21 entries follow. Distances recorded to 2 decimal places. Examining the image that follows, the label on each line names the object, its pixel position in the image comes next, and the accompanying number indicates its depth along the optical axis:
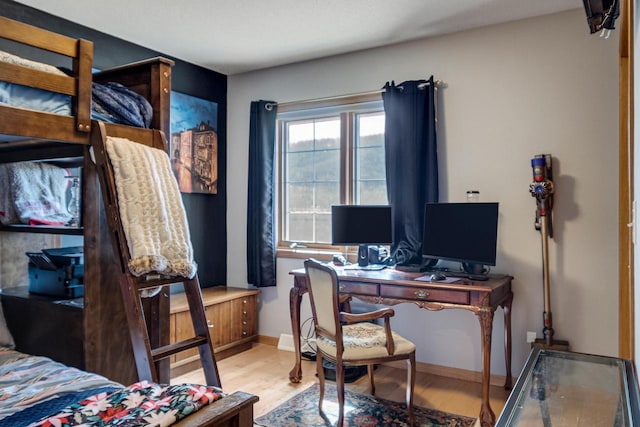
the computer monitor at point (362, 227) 3.40
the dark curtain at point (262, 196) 4.07
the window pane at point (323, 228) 3.99
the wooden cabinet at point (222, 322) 3.48
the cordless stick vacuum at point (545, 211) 2.92
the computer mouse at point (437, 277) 2.86
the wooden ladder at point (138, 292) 1.79
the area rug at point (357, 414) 2.67
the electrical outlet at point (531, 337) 3.09
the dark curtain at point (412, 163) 3.35
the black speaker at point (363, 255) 3.43
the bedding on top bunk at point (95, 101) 1.74
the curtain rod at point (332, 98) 3.38
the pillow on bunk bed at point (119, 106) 2.07
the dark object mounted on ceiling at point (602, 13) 1.66
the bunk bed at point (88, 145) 1.73
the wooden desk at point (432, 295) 2.66
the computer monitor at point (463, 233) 2.88
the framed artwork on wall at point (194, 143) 3.95
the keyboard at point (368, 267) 3.29
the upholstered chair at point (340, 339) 2.53
